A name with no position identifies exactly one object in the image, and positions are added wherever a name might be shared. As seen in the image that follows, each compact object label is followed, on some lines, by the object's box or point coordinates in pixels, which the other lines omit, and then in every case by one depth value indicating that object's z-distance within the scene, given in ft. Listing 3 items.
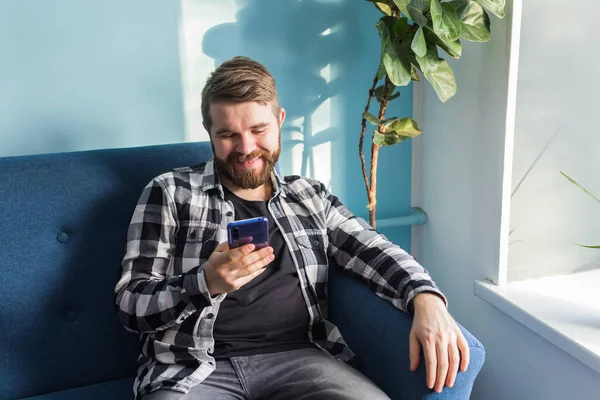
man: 3.66
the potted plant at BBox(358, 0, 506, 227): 4.48
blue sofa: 4.21
